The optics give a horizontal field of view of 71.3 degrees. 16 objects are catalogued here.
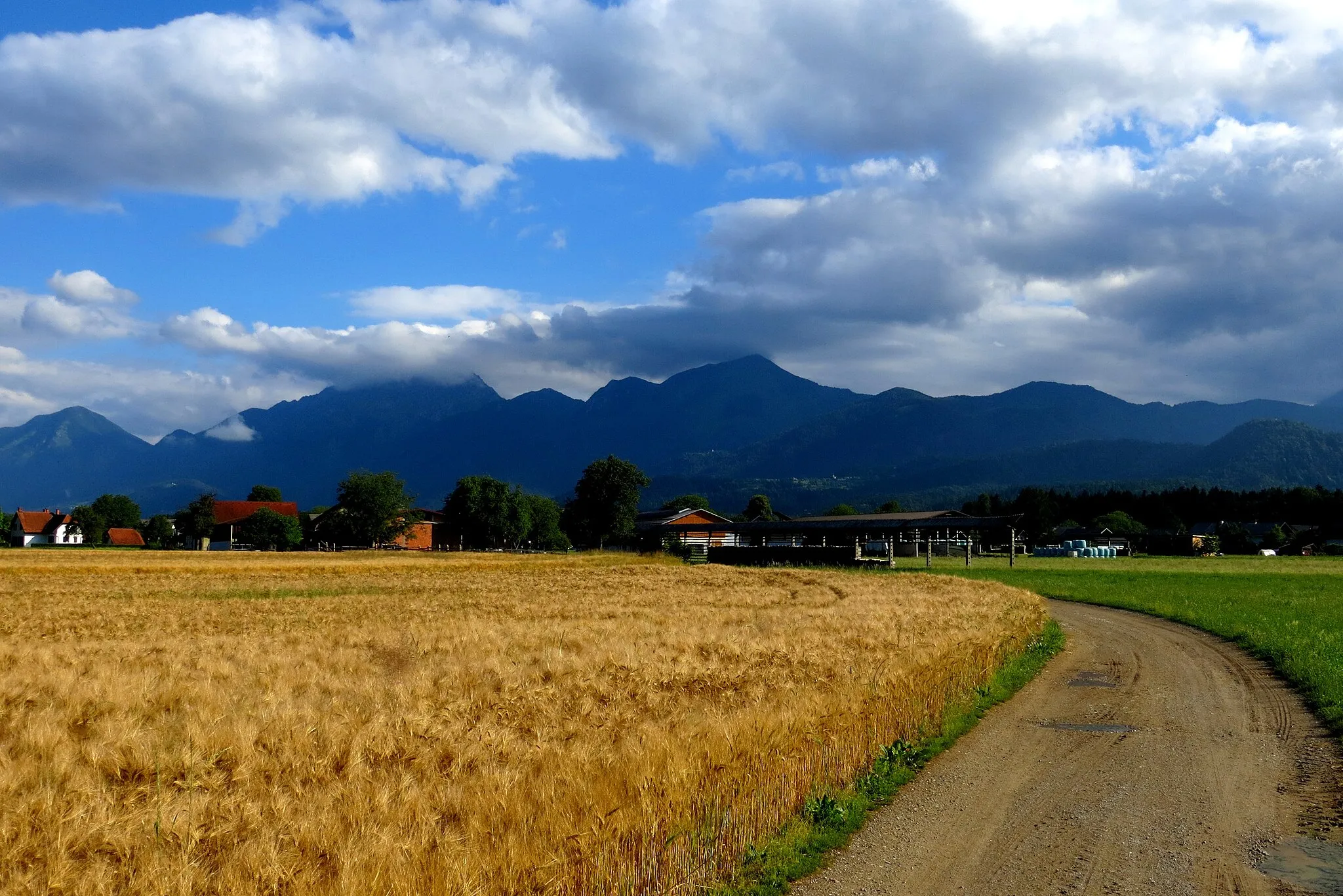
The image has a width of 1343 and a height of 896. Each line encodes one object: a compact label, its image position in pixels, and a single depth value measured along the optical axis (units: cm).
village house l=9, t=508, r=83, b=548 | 17875
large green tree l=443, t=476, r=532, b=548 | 14188
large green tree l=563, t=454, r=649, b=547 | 13050
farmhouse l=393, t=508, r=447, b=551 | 16175
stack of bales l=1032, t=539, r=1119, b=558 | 13038
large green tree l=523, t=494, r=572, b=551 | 15675
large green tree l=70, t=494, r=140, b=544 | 17225
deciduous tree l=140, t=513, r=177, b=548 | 16400
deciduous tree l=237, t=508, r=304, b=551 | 13625
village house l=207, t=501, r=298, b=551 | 15775
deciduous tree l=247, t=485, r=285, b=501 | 19288
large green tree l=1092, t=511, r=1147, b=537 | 18862
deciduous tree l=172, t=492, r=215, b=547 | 15875
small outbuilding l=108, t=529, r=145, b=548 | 17038
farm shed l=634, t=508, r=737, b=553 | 10766
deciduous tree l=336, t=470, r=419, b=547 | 13312
